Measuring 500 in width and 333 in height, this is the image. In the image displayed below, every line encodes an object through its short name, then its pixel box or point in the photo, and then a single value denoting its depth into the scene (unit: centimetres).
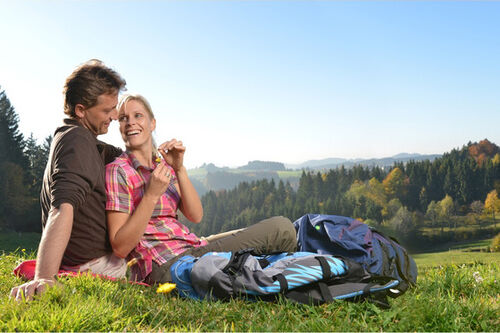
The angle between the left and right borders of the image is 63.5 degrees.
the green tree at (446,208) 9950
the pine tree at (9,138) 4828
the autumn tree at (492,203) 9775
